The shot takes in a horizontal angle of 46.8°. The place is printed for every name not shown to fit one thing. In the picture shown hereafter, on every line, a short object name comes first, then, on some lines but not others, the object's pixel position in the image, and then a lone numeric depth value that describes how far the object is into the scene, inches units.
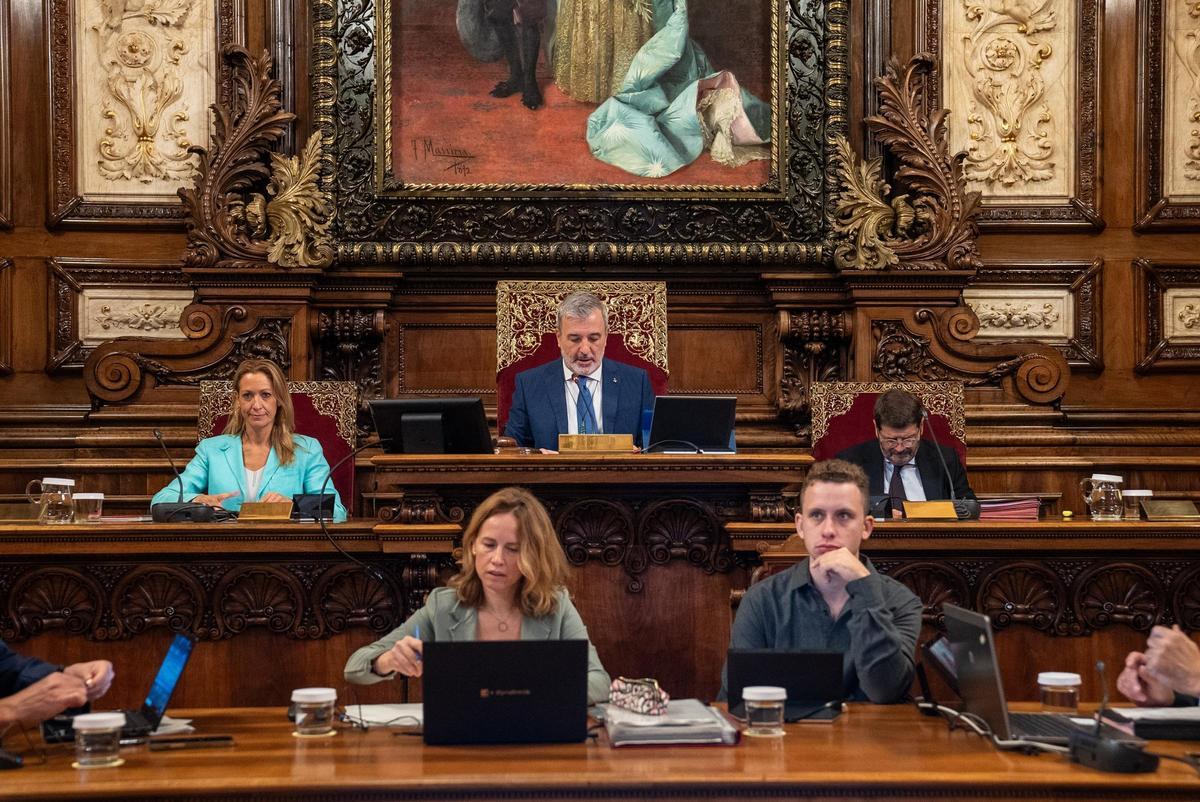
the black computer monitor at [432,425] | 171.2
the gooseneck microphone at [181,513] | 178.5
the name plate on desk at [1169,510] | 183.9
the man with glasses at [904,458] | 212.2
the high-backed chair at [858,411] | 235.6
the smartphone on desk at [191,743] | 102.0
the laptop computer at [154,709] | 104.7
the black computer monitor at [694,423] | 177.9
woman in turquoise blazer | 212.2
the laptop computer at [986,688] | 100.1
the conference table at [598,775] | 89.1
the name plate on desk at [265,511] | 174.9
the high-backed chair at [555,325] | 239.6
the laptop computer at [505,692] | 101.7
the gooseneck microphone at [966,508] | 184.5
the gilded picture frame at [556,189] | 256.7
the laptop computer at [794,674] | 112.6
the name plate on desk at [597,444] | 174.2
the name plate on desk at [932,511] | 175.2
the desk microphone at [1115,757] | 91.4
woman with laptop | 130.3
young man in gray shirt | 128.0
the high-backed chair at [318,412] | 231.3
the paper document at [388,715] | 110.0
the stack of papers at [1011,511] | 189.6
